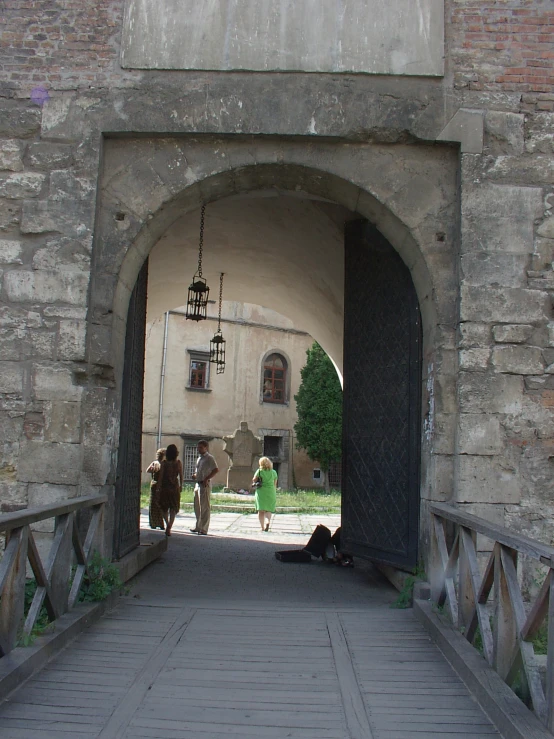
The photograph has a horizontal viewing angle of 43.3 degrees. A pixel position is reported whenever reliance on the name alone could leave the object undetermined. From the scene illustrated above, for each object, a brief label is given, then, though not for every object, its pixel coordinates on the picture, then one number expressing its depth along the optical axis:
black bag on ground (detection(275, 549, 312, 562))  6.68
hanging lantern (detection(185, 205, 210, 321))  7.30
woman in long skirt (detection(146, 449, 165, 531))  8.63
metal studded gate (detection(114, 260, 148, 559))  5.01
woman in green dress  10.09
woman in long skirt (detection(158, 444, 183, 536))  8.51
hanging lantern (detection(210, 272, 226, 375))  9.11
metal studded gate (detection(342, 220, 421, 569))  5.07
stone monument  19.55
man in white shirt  9.04
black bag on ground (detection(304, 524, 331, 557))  6.79
